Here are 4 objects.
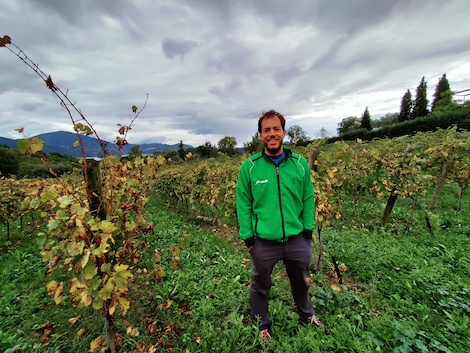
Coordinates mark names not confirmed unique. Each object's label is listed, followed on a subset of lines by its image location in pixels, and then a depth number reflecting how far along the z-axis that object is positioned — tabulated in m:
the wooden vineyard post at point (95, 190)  1.92
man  2.21
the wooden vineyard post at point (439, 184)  6.47
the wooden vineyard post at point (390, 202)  5.11
